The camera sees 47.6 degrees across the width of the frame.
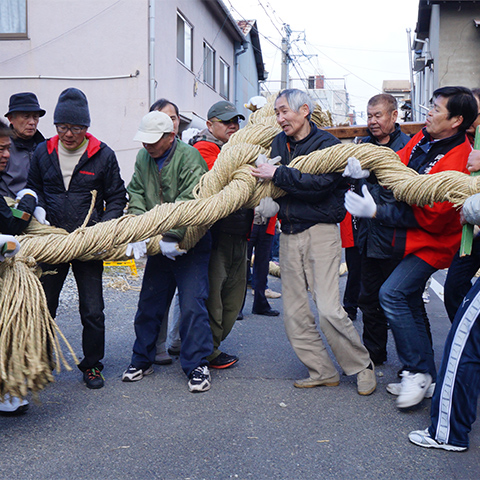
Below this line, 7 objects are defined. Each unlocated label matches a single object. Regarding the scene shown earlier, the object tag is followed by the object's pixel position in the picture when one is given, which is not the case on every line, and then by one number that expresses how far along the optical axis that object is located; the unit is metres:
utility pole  21.95
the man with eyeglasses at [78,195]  3.64
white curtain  10.11
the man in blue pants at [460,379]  2.69
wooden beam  4.47
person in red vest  3.24
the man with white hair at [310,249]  3.52
